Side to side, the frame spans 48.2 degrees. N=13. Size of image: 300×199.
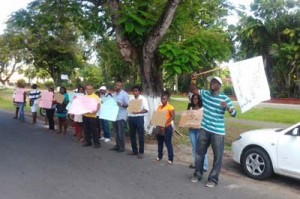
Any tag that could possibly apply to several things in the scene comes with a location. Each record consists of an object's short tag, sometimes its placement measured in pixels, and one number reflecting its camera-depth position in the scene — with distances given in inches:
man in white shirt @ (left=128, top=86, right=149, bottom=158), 303.6
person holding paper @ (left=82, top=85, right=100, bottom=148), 342.8
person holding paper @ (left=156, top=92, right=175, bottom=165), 281.6
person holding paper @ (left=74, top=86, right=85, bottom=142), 387.0
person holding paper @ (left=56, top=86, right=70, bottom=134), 426.7
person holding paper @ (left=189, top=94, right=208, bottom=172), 259.6
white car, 229.4
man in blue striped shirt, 218.8
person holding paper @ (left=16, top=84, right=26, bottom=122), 553.7
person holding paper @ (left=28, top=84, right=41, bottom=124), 526.4
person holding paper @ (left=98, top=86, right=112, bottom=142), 386.6
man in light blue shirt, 323.9
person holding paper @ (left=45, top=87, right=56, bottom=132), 451.8
